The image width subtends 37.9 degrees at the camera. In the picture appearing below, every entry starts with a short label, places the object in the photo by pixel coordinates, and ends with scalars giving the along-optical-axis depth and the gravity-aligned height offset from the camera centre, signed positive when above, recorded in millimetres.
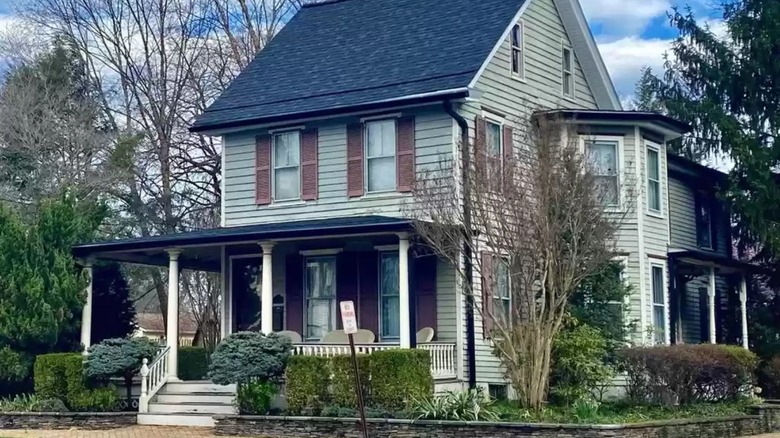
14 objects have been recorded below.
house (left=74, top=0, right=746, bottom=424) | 22094 +3266
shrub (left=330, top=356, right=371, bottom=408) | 19766 -993
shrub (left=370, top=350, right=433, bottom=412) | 19453 -970
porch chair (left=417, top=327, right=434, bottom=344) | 21922 -250
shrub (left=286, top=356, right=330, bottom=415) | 20016 -1101
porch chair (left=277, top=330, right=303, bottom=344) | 23188 -247
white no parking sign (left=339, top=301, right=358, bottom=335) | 15195 +68
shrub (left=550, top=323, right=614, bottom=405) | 20000 -826
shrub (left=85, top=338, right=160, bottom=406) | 21719 -605
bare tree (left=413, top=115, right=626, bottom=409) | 18812 +1483
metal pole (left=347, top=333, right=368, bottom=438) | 14803 -1016
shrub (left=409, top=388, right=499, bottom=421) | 18516 -1425
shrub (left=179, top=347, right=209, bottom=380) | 29453 -986
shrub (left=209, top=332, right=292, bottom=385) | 20250 -615
